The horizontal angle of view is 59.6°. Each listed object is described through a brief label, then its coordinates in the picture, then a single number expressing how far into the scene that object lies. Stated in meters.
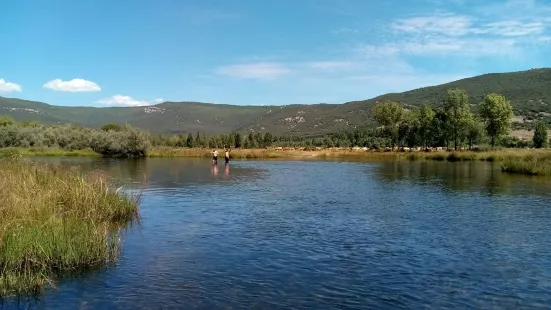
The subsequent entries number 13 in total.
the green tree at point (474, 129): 103.00
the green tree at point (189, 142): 155.70
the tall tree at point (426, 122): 116.81
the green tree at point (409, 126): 121.12
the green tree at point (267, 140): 165.23
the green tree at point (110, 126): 176.73
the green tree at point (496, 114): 94.31
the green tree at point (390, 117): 122.25
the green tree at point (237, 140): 162.00
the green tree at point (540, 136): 105.32
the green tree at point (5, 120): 153.00
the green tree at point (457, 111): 103.88
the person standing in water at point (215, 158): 78.61
